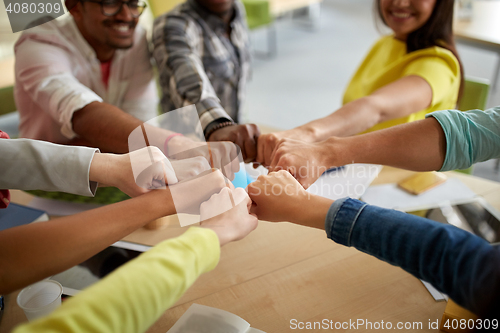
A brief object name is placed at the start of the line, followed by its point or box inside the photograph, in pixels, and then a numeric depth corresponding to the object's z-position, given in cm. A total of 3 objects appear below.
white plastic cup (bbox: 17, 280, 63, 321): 65
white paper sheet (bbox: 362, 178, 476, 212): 91
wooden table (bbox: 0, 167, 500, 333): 67
